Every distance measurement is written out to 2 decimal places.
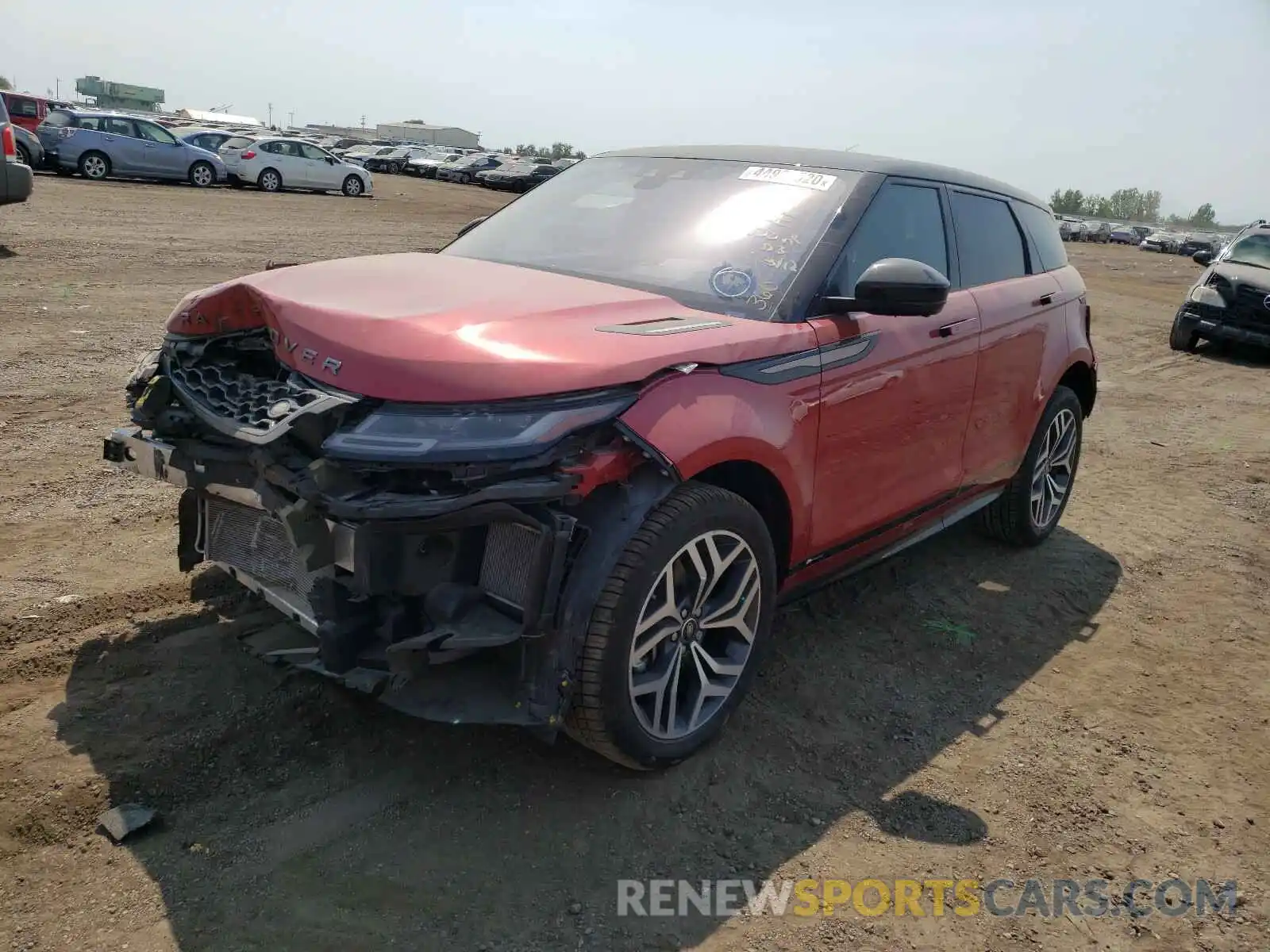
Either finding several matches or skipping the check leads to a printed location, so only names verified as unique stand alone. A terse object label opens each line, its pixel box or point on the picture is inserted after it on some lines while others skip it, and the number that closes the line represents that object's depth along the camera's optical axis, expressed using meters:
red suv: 2.63
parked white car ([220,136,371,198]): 26.66
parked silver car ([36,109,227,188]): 22.81
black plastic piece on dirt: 2.65
